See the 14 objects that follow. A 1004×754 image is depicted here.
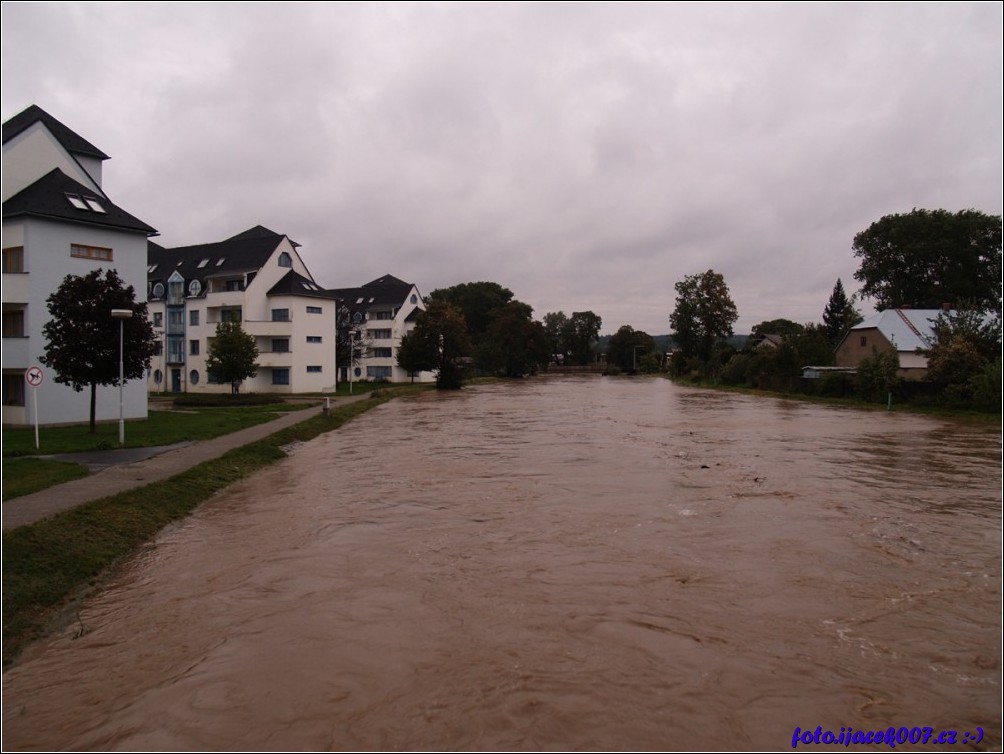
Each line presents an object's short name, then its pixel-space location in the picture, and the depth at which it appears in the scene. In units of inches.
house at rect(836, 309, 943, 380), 2075.5
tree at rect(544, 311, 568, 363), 5985.7
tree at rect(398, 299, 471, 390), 2546.3
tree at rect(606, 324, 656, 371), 5551.2
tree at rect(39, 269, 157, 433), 838.5
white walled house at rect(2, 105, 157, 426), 968.3
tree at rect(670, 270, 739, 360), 3255.4
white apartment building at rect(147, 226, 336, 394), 2103.8
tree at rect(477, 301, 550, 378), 3796.8
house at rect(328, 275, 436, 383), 2984.7
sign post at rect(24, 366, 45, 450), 718.5
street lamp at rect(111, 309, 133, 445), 766.5
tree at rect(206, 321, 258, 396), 1651.1
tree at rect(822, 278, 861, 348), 3474.4
